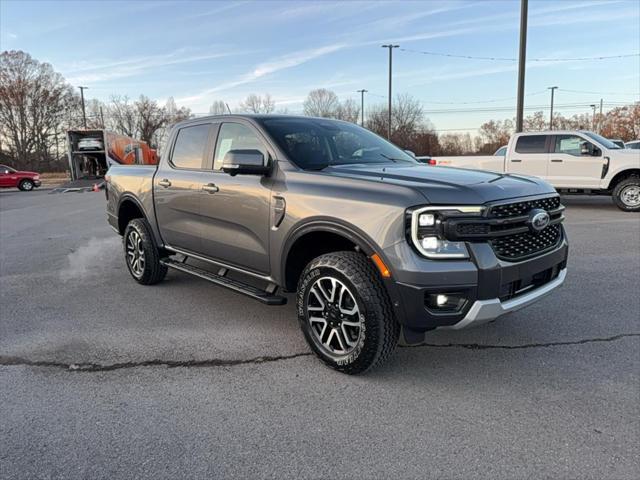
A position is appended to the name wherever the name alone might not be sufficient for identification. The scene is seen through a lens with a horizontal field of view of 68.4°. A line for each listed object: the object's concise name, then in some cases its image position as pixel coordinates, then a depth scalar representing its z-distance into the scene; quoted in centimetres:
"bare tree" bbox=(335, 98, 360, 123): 6419
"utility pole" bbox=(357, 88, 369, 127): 5584
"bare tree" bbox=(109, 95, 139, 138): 8075
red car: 2967
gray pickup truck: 291
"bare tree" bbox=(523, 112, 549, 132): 7575
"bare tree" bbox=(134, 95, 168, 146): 8175
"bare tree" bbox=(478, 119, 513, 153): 7550
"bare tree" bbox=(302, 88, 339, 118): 6656
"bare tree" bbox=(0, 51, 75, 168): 5478
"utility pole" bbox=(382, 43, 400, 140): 3734
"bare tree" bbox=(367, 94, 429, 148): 5888
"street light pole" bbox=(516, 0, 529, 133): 1530
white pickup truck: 1136
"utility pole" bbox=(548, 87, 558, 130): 6625
